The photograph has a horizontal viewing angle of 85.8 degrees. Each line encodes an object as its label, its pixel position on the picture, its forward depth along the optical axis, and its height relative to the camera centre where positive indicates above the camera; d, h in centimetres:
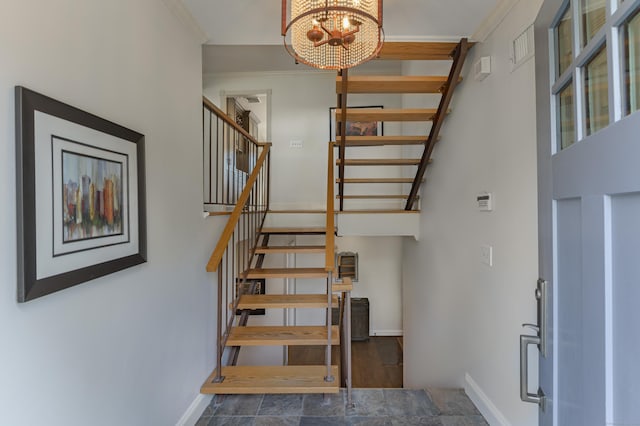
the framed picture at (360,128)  504 +127
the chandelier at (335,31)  129 +76
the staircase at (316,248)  225 -26
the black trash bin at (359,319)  601 -185
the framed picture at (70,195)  95 +7
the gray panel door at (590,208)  61 +1
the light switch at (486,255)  205 -26
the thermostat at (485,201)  203 +6
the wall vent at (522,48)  163 +81
